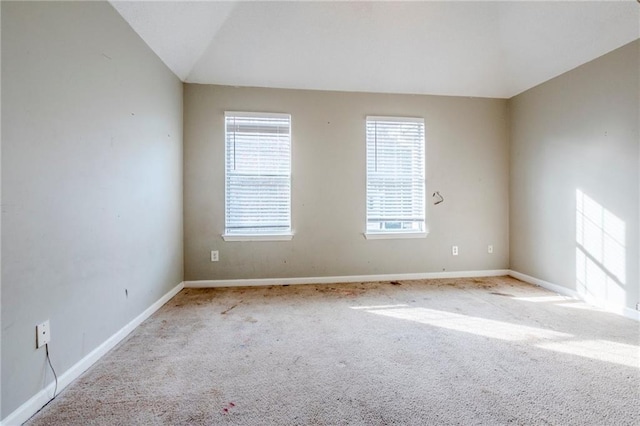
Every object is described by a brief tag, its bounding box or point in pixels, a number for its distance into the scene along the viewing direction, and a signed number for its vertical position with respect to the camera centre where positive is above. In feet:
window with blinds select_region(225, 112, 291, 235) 11.32 +1.61
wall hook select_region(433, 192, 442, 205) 12.40 +0.64
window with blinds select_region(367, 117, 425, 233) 12.06 +1.62
